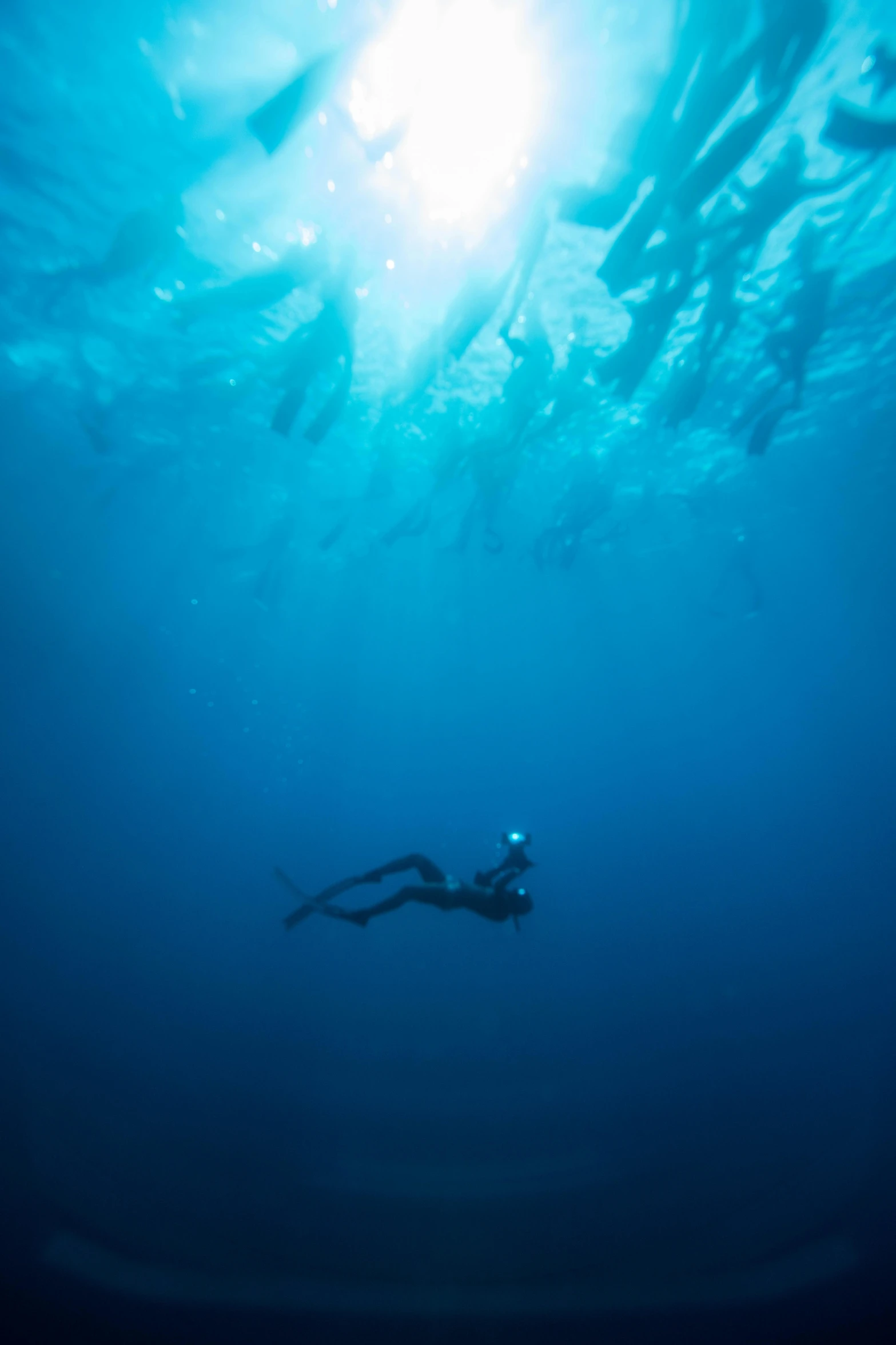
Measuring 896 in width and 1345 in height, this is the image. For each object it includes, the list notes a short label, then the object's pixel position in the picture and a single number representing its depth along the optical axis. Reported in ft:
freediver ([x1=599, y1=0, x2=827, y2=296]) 17.52
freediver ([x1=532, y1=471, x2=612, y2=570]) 47.24
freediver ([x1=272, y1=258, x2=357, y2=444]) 27.99
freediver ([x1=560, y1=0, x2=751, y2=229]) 17.19
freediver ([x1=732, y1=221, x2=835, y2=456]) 27.40
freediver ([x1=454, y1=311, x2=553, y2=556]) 30.66
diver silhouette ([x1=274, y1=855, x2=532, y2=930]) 23.16
